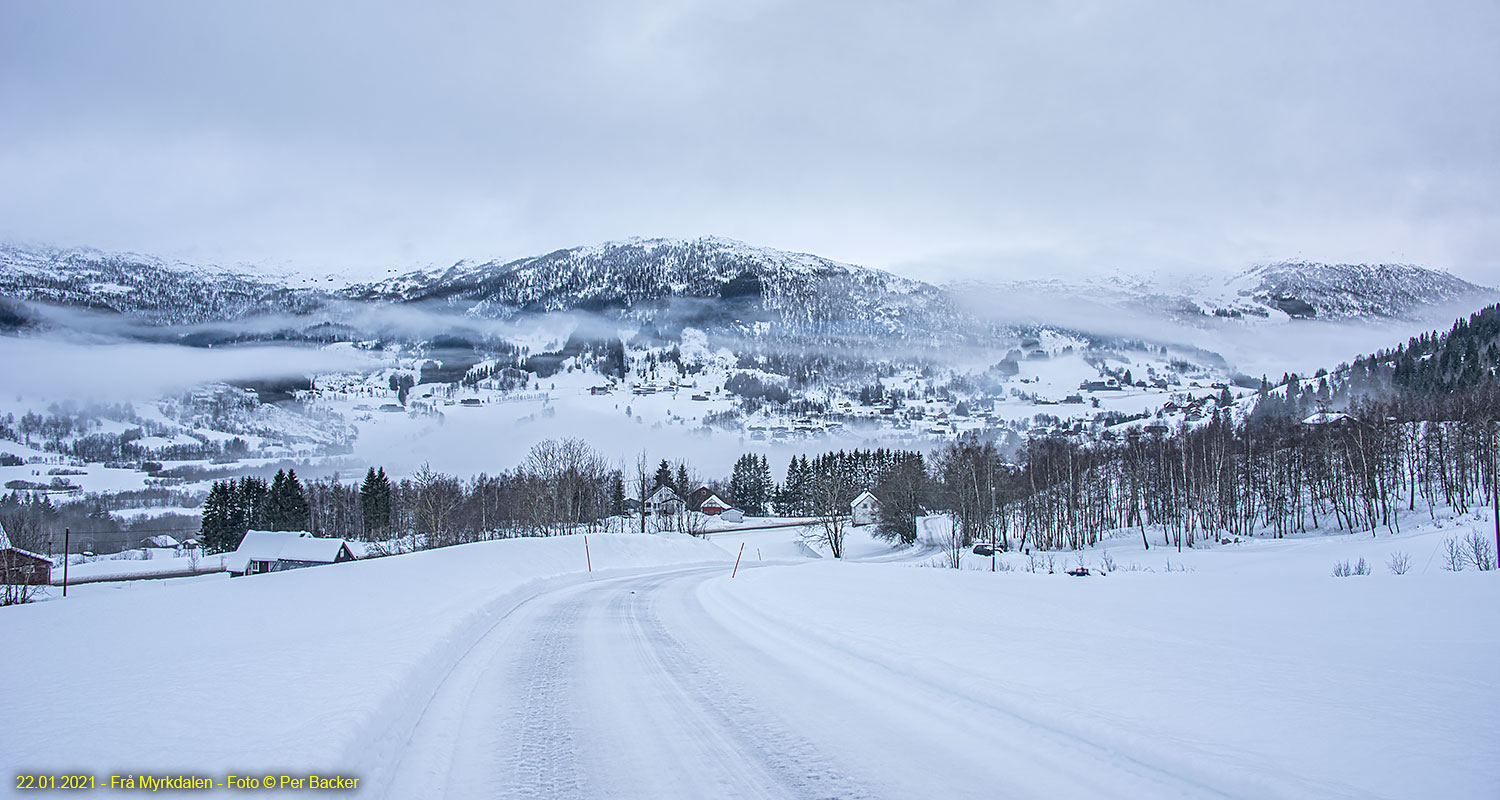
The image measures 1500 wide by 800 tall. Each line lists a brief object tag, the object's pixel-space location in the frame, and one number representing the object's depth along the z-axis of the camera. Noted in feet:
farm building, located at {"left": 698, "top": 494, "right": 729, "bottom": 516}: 424.21
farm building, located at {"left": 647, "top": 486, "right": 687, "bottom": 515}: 340.55
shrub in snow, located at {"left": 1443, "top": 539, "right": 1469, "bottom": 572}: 86.14
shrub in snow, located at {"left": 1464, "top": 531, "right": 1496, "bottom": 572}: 82.78
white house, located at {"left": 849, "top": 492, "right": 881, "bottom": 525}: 375.86
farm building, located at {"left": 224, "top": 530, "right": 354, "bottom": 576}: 205.87
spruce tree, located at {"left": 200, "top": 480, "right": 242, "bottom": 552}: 296.92
